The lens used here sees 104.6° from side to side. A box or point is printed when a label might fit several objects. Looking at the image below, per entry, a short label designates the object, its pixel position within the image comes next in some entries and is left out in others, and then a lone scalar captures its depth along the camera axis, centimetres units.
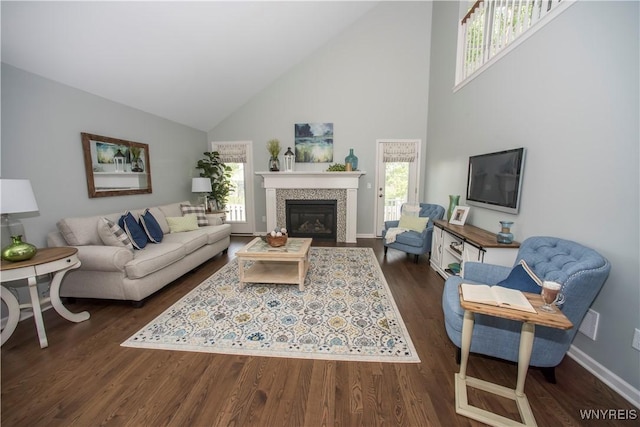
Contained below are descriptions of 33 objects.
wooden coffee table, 286
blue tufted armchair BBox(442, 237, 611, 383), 143
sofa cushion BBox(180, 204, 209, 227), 427
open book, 130
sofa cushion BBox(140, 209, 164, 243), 328
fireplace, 507
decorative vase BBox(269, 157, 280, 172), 516
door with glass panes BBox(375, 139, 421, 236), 527
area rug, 197
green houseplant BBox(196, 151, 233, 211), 518
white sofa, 247
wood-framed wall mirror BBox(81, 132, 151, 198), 306
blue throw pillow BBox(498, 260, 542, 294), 156
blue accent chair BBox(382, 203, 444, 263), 385
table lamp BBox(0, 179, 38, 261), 183
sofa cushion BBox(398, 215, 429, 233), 407
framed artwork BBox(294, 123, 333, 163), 527
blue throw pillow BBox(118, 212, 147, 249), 301
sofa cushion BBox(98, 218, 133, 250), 268
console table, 241
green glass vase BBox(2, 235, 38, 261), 190
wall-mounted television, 253
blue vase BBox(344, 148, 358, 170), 509
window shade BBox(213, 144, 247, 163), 554
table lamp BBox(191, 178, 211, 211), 479
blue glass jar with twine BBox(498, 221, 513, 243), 246
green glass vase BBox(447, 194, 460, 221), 360
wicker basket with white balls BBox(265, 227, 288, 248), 303
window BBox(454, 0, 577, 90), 228
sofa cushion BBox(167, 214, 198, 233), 389
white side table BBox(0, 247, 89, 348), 185
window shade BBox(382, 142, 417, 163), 526
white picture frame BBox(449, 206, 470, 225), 332
